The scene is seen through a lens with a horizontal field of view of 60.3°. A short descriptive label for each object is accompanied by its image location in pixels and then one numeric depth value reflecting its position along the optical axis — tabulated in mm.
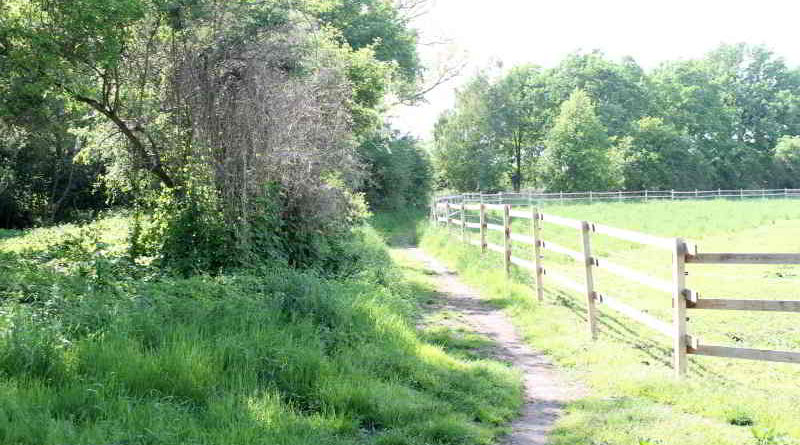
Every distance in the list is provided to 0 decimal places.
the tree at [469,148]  61688
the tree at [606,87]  68062
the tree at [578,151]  59594
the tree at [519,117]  65438
